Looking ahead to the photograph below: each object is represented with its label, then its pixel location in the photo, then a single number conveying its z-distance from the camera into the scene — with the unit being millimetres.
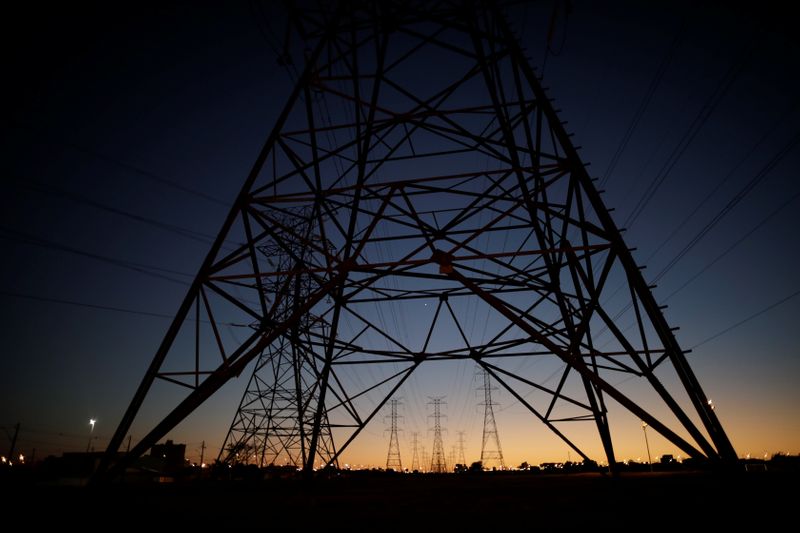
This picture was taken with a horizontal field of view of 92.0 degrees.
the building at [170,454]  62375
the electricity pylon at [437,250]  5641
